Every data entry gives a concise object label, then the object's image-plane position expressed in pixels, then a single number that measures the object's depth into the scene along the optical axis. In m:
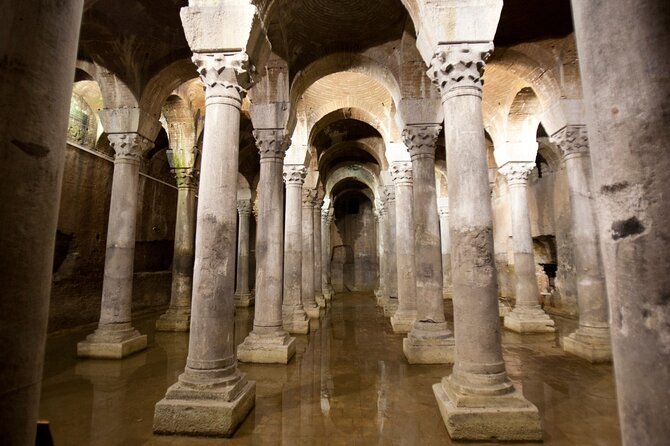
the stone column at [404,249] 8.80
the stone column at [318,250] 14.12
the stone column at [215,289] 3.71
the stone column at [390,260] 11.49
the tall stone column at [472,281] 3.53
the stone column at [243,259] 14.53
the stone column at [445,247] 16.47
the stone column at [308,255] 11.48
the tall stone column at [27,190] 1.52
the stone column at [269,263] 6.45
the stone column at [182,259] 9.67
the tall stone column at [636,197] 1.47
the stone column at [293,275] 9.05
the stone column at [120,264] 7.00
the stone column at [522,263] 9.15
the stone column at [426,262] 6.23
